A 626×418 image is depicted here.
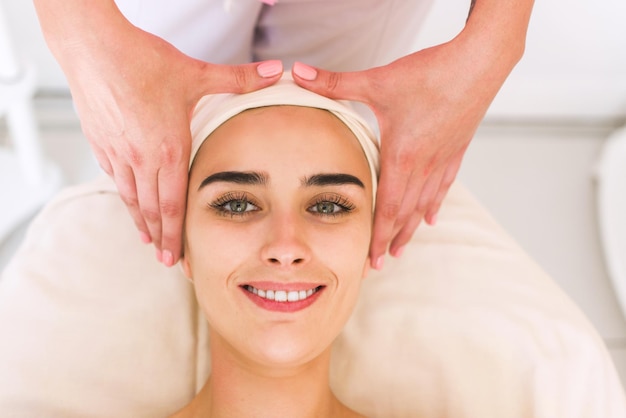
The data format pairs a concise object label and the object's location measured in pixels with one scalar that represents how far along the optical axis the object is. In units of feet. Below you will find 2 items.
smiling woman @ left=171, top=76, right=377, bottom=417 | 2.65
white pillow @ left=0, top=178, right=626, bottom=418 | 2.99
